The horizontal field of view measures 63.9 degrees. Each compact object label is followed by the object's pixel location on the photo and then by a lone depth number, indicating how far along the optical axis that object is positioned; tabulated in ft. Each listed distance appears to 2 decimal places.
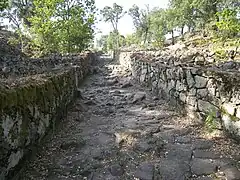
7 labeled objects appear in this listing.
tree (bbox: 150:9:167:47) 86.96
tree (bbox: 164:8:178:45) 80.40
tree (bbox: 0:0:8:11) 24.72
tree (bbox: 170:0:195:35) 74.19
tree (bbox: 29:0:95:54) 39.73
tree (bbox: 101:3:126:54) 130.95
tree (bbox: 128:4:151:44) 108.94
